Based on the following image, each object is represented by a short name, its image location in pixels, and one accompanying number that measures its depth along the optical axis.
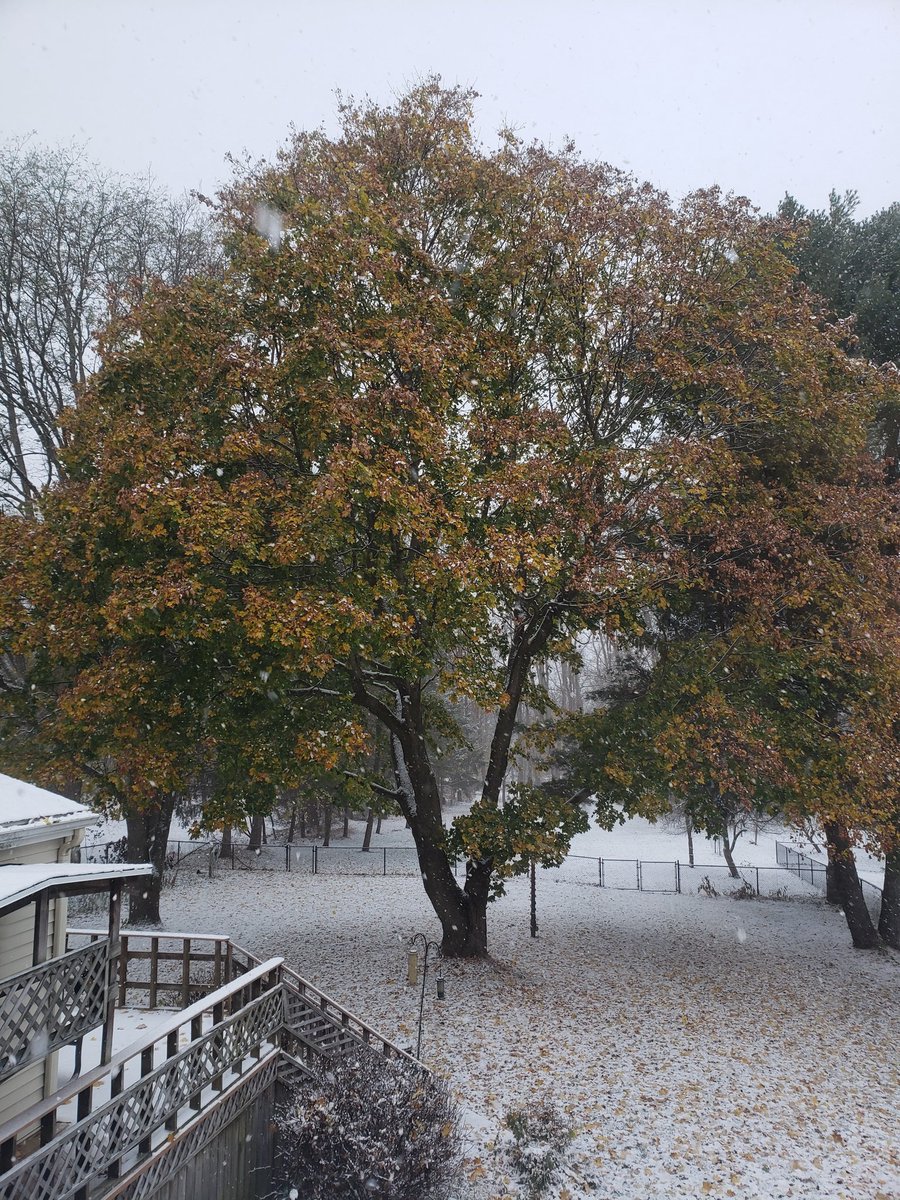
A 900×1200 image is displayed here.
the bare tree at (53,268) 18.34
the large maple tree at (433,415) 10.95
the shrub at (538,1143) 7.91
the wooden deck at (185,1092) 5.61
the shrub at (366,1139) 7.09
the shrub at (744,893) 25.34
